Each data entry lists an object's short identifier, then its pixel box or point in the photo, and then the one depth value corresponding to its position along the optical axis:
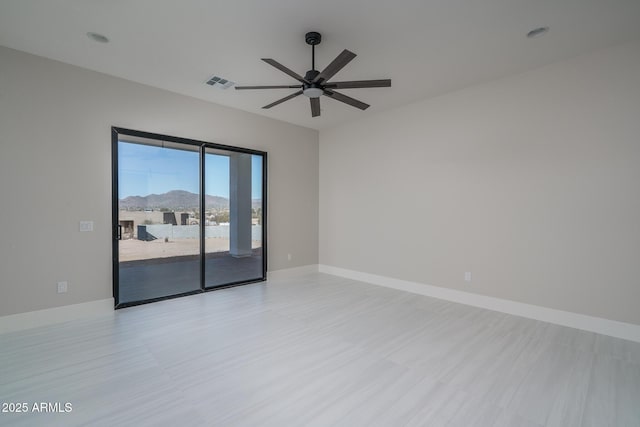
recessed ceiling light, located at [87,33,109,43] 2.93
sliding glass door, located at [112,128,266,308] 4.15
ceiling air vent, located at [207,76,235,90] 3.89
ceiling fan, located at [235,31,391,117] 2.56
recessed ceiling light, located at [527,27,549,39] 2.79
